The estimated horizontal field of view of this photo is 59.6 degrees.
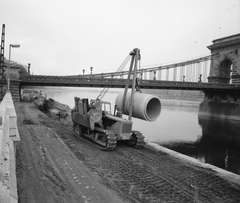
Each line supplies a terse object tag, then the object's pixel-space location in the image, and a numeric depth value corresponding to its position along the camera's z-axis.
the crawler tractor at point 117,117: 10.52
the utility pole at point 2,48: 24.84
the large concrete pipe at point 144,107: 10.80
